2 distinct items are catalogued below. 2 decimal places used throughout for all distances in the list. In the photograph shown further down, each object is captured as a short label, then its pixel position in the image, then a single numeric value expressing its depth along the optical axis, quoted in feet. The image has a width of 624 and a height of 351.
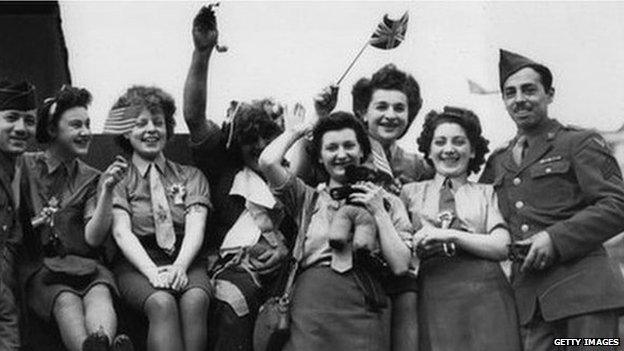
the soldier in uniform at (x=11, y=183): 13.07
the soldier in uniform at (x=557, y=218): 13.20
